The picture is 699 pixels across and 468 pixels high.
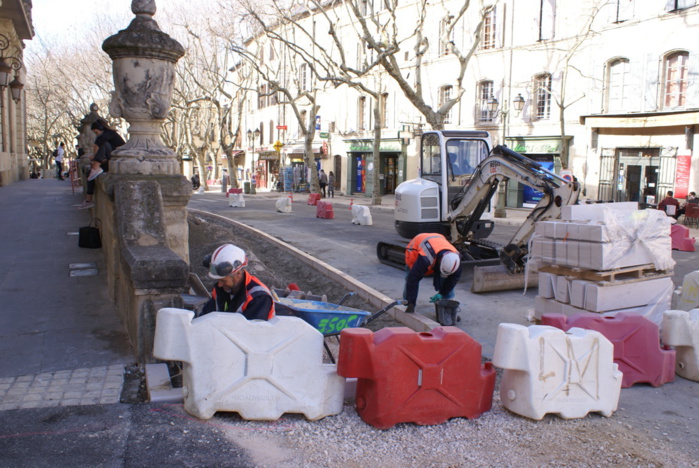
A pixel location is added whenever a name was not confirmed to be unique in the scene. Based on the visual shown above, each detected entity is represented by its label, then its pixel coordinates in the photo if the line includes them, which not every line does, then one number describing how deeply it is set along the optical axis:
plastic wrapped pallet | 6.63
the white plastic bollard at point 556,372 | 4.48
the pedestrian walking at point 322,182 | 37.75
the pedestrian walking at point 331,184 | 38.41
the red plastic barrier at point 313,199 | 30.18
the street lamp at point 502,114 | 23.61
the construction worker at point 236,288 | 4.51
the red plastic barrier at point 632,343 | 5.38
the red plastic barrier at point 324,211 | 21.95
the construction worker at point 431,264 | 7.19
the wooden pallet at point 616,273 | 6.68
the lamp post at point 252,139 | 51.54
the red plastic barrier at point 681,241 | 13.96
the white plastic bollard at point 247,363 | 4.17
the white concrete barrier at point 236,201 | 28.03
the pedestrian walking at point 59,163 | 34.88
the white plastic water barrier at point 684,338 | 5.61
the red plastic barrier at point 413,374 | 4.33
